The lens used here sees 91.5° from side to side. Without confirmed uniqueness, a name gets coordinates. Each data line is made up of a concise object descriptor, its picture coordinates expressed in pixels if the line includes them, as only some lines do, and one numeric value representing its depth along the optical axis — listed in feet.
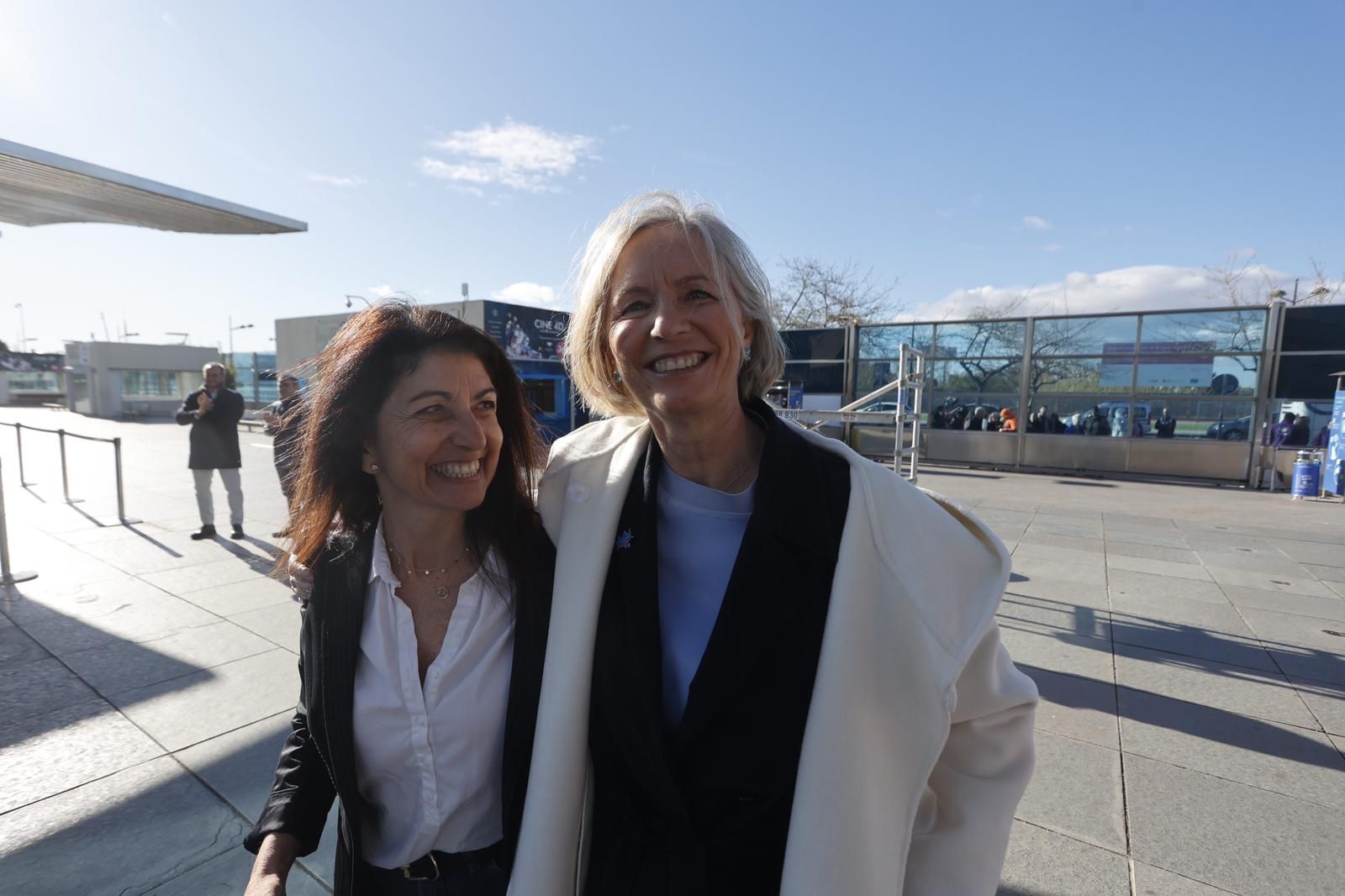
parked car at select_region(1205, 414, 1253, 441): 42.86
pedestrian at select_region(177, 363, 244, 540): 23.50
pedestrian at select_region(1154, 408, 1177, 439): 44.60
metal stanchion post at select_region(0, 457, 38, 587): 18.31
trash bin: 36.78
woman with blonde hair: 4.02
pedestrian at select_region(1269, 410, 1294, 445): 40.65
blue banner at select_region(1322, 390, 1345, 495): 35.88
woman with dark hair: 4.74
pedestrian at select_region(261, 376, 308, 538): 19.30
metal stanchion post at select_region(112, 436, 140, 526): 26.16
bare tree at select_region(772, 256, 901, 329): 97.19
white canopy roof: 12.98
